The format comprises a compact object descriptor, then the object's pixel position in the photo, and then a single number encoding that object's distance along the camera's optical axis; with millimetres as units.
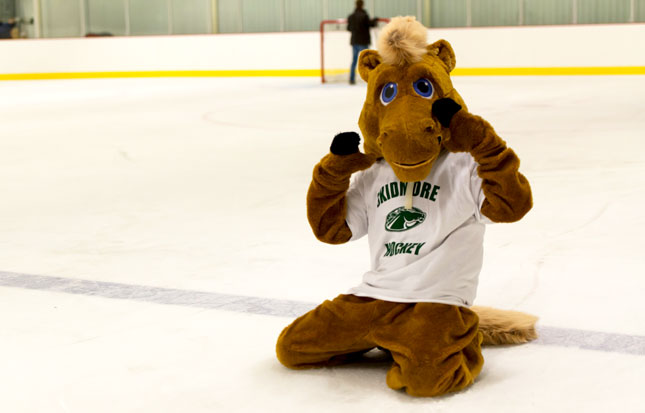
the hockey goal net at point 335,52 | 18156
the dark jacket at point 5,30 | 21672
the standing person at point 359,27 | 16656
